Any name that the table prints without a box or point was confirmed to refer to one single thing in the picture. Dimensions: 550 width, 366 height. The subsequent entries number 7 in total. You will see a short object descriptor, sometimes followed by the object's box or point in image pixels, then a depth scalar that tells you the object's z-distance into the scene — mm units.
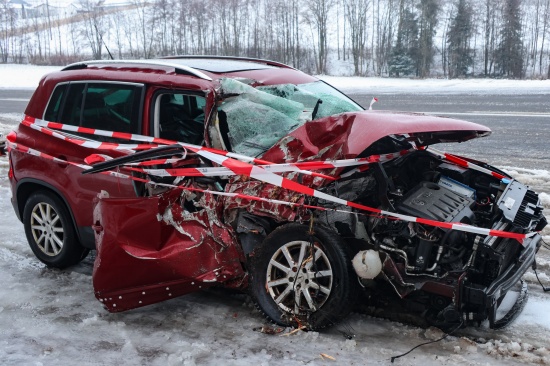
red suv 3771
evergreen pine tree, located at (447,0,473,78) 47250
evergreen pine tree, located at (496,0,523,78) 45469
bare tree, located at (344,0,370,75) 51125
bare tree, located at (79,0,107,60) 61344
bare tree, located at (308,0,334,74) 50909
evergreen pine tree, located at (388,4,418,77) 45938
